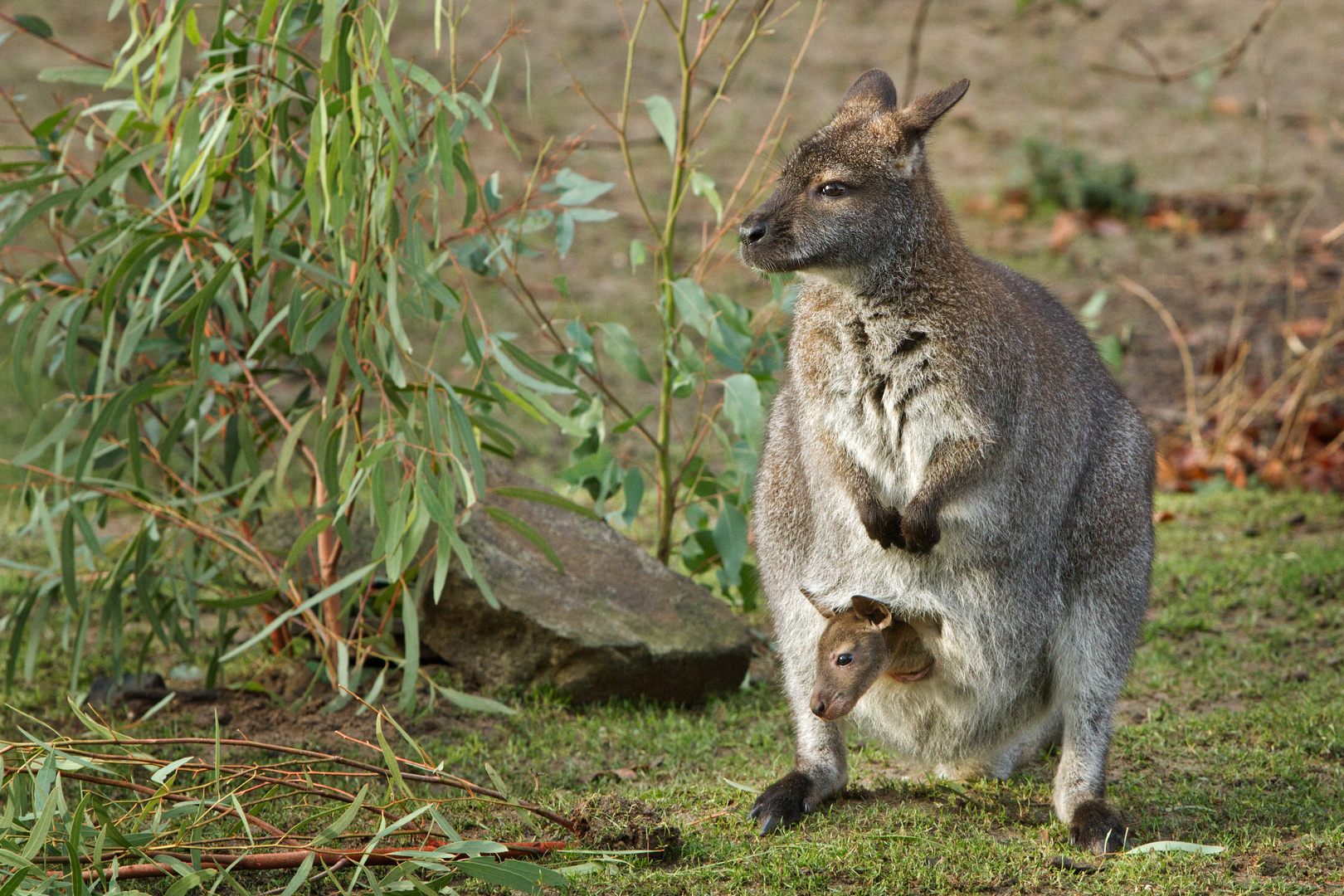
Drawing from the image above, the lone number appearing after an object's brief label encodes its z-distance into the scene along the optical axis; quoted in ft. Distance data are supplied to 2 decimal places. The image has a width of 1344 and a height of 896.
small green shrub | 56.70
